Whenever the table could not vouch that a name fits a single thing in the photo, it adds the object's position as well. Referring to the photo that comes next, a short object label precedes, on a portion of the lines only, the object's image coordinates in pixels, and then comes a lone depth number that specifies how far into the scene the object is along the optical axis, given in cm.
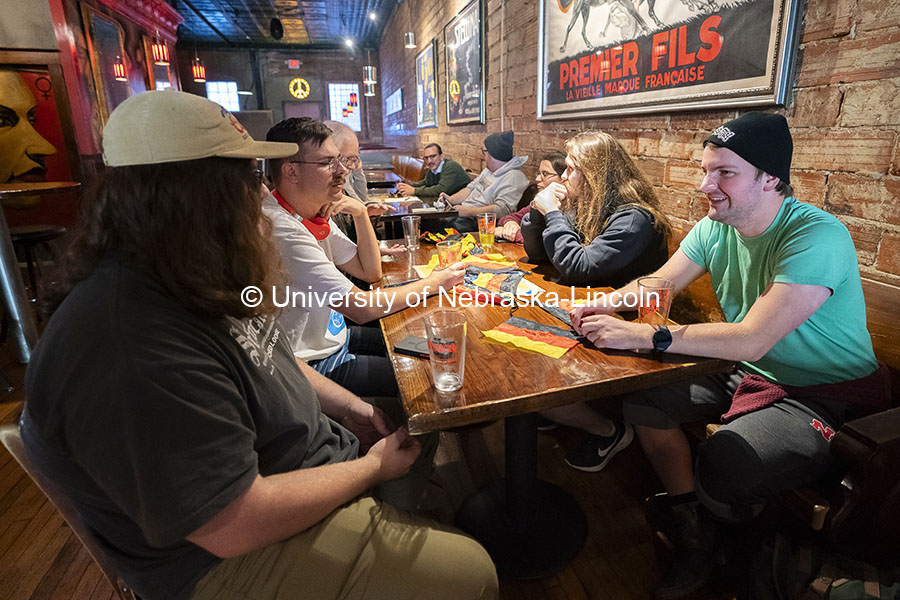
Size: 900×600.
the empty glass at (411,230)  220
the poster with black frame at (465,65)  469
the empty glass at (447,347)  104
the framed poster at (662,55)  173
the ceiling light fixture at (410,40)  673
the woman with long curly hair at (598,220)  179
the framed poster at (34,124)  548
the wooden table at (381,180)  629
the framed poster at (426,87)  682
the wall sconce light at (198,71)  930
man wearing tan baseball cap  66
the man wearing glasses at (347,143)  273
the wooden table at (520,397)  104
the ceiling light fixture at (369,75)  839
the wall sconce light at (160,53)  805
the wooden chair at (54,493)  75
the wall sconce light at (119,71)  733
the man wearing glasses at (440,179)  523
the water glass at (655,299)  135
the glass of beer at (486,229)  223
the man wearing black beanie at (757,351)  124
